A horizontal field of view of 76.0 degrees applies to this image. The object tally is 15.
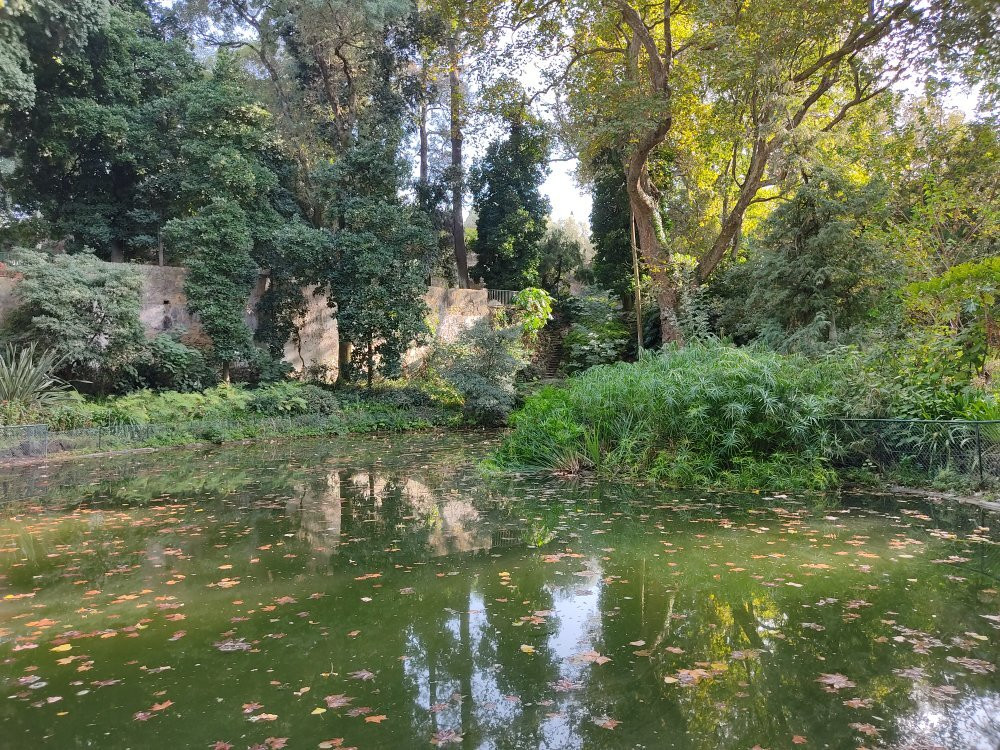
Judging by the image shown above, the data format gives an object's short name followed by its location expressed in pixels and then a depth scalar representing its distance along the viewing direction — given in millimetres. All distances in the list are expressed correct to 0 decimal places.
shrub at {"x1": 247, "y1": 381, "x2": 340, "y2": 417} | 15781
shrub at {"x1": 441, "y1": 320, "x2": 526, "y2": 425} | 16359
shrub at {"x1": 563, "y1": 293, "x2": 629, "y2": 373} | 18719
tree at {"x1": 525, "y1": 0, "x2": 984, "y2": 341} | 10898
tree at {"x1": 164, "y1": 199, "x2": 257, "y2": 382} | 16047
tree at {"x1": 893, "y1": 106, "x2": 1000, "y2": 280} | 9820
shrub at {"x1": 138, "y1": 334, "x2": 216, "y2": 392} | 15258
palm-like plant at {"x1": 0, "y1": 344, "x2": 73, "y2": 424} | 11883
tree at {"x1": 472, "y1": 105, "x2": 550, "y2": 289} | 23969
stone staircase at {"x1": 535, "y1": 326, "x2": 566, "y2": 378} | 21906
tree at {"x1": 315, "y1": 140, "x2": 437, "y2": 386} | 17781
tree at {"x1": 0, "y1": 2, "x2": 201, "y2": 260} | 16562
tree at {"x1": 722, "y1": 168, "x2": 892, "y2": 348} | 11750
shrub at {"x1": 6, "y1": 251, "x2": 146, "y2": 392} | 13234
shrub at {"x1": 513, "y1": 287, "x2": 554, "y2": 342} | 19594
